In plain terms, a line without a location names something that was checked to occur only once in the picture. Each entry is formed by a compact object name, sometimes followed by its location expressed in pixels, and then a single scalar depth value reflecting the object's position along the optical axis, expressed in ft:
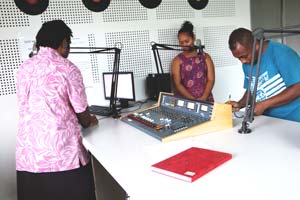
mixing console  5.21
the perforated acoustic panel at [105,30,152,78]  9.18
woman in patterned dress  9.20
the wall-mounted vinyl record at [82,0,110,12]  8.57
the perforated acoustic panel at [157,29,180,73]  9.80
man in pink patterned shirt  5.01
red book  3.46
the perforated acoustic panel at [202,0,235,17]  10.42
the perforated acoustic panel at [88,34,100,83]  8.80
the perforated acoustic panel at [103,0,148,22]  8.94
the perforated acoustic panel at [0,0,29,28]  7.64
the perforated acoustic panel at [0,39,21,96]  7.77
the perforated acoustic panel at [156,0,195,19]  9.70
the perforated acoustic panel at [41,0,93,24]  8.20
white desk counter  3.06
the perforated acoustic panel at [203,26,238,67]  10.58
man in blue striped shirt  5.57
